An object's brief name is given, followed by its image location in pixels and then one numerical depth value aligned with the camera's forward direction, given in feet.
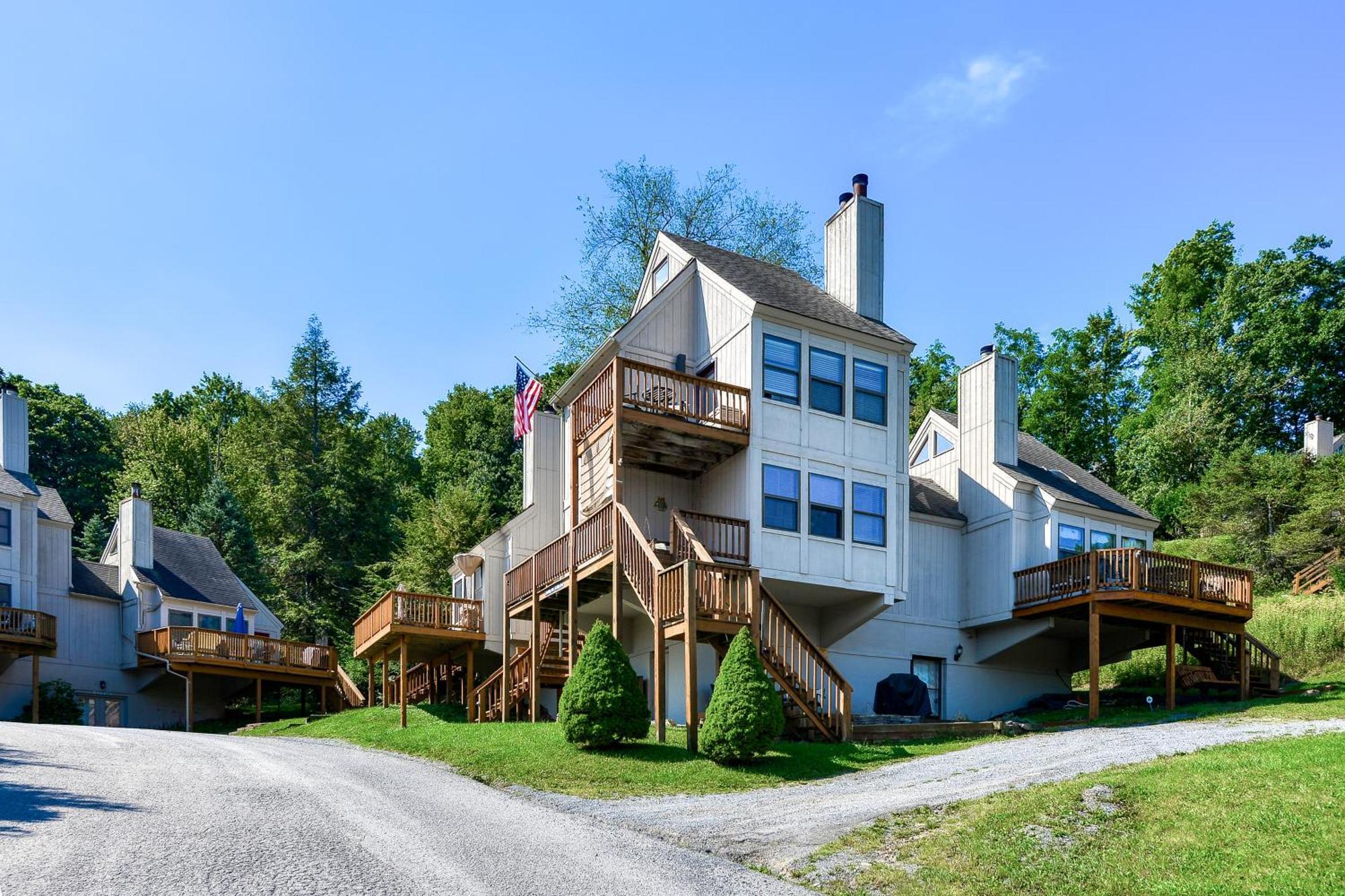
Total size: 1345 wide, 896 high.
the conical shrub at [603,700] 54.85
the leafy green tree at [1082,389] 171.53
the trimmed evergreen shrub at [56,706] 104.88
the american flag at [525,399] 89.92
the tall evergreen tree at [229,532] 152.05
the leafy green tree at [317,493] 162.50
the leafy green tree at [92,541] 155.22
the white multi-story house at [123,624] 107.65
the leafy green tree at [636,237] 143.74
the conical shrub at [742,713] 52.54
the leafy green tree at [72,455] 177.88
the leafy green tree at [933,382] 169.89
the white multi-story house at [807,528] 69.26
